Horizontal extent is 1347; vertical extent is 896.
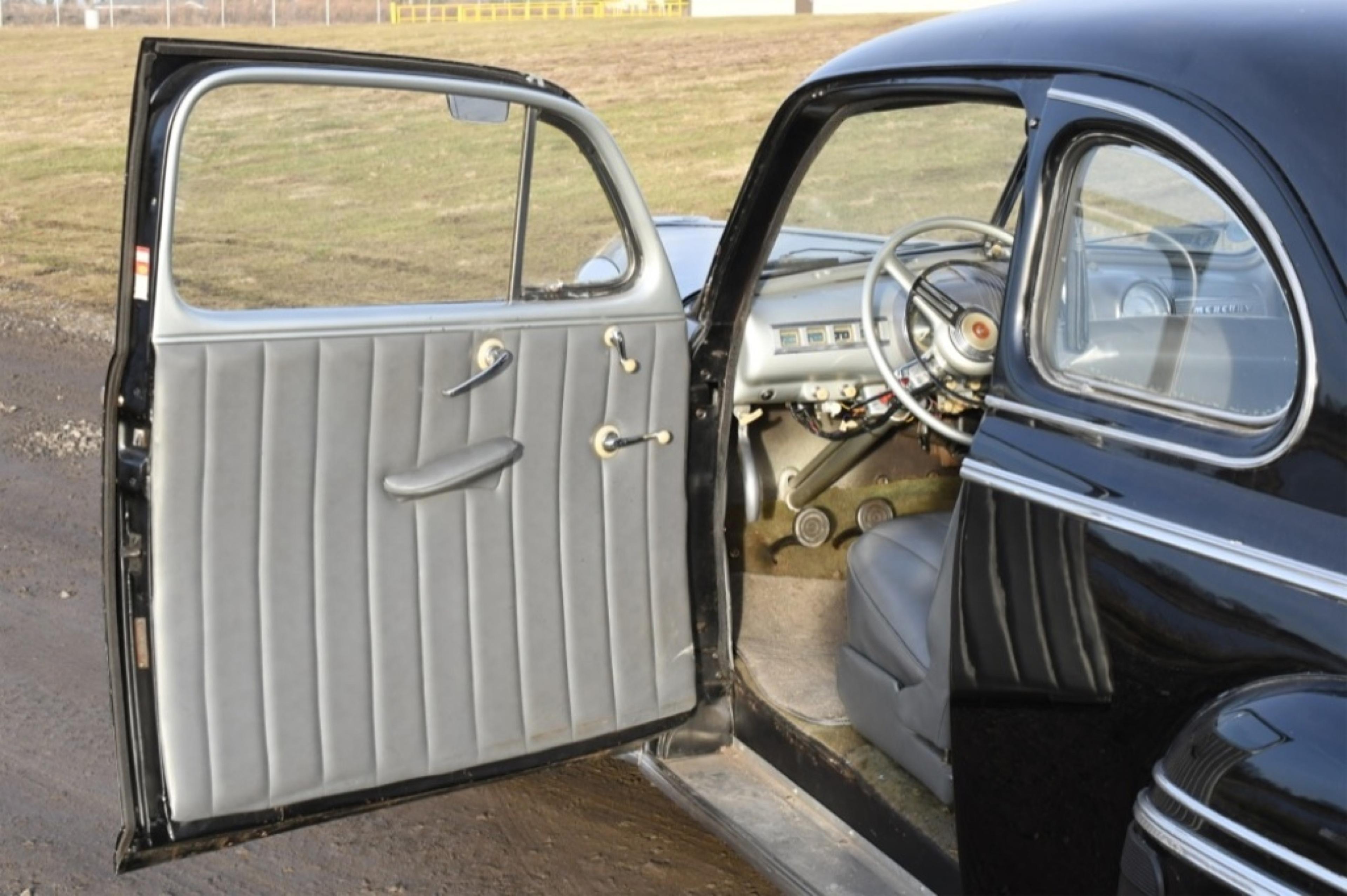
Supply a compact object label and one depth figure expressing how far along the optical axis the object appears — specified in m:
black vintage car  2.08
